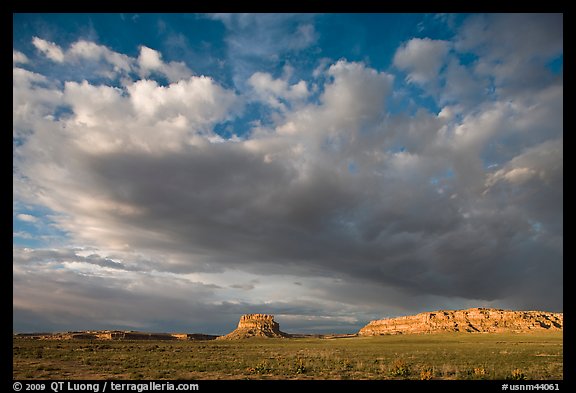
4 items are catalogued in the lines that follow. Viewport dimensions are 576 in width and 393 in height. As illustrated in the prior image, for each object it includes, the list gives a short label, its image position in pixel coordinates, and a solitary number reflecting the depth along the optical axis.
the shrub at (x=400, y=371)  21.69
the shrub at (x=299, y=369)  22.88
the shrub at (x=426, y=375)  19.73
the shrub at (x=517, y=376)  19.74
